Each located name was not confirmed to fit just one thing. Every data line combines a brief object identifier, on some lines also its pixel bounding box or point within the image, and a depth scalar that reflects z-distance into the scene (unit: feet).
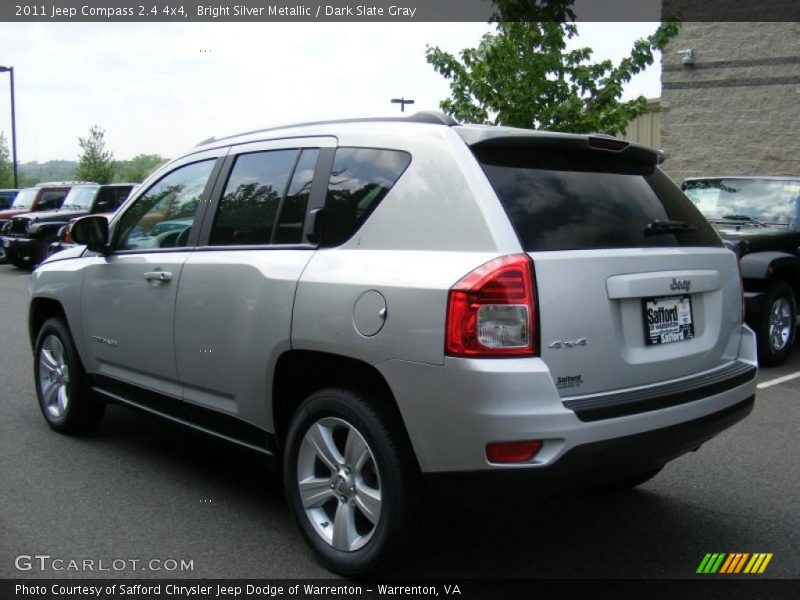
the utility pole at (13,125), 113.08
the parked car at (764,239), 26.40
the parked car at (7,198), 81.97
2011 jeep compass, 10.00
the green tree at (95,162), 167.53
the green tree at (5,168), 206.49
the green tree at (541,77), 40.29
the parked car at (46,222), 59.00
